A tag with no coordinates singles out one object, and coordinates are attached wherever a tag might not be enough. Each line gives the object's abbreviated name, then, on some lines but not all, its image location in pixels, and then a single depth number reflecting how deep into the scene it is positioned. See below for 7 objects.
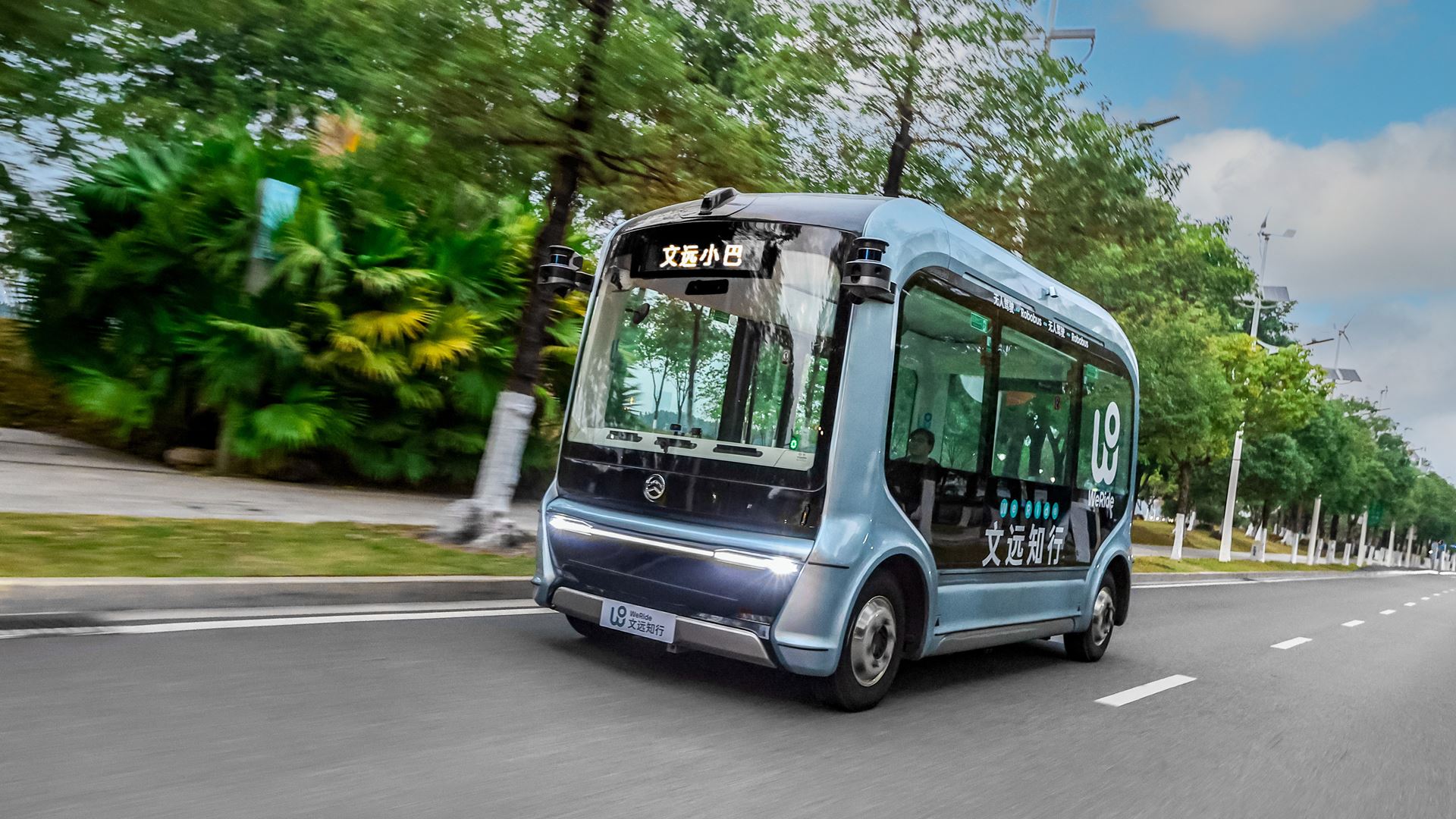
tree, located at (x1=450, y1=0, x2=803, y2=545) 10.52
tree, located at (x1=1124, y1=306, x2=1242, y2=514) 24.98
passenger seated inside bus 6.35
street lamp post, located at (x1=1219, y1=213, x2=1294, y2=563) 36.93
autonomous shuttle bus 5.93
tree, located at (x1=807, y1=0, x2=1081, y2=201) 14.55
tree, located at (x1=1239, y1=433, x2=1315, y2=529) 46.91
